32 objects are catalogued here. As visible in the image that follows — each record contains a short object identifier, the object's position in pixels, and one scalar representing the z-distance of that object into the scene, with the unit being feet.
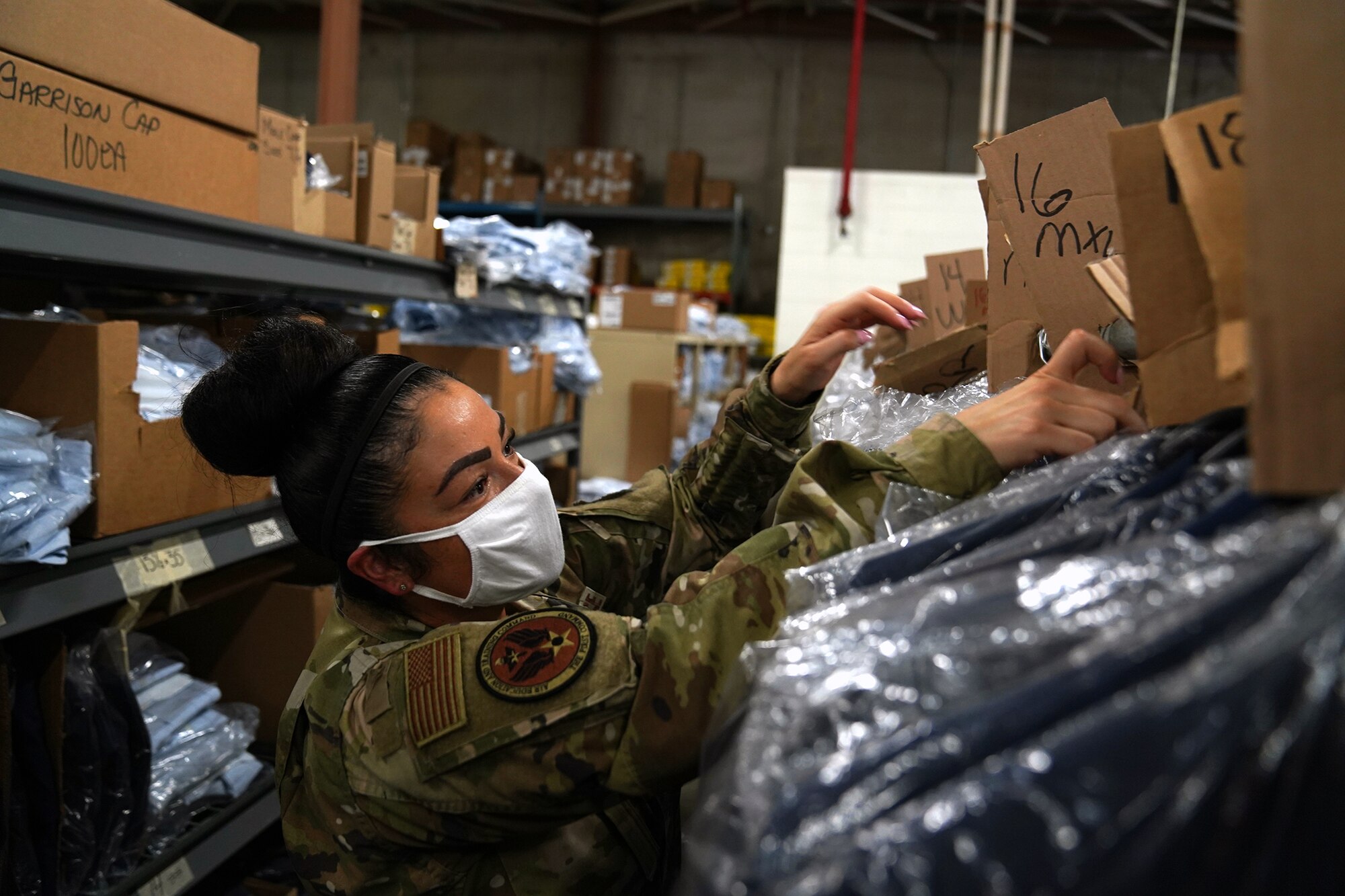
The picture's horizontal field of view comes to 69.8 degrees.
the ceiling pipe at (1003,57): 11.82
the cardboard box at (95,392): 5.05
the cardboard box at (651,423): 15.65
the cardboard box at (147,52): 4.51
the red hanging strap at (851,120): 14.05
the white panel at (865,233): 14.78
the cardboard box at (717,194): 23.17
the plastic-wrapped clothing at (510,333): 11.00
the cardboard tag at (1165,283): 2.03
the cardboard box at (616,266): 23.59
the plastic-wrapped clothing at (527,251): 9.39
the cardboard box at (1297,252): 1.48
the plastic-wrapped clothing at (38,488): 4.45
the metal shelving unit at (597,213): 22.76
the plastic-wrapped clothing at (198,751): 6.04
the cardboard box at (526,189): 22.84
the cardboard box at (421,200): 8.91
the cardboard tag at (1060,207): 2.80
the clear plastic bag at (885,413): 3.79
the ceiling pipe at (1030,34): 22.97
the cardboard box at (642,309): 16.48
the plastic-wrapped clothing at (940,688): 1.50
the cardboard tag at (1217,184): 1.84
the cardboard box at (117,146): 4.44
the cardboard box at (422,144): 22.71
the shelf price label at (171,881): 5.55
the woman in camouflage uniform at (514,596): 2.68
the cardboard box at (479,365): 10.19
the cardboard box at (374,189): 7.73
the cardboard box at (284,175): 6.35
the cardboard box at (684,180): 23.21
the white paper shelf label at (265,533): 6.17
